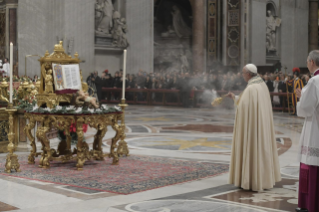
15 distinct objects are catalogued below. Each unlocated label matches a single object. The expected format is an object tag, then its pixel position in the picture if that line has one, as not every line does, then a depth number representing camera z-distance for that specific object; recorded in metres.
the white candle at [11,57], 6.90
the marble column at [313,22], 26.72
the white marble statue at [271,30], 24.97
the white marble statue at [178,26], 27.98
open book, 8.18
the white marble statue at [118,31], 23.19
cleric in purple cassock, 4.64
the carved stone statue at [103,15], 22.33
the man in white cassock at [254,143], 5.96
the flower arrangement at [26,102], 9.02
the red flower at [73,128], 8.38
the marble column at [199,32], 26.45
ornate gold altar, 7.29
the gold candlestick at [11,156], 6.89
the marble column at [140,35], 24.31
